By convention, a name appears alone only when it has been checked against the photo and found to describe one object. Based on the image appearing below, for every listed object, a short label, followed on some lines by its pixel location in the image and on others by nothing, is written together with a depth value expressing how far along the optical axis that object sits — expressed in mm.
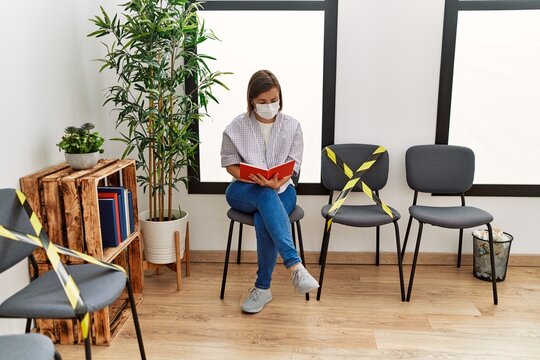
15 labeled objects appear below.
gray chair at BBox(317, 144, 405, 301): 2941
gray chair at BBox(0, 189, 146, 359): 1552
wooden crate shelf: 2068
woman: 2406
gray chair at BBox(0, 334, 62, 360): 1281
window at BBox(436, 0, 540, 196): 2873
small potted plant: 2197
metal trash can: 2854
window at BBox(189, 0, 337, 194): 2926
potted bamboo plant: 2453
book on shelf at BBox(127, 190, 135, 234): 2482
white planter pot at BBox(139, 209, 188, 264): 2688
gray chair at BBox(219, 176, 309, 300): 2539
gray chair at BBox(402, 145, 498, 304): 2883
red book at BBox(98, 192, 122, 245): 2279
